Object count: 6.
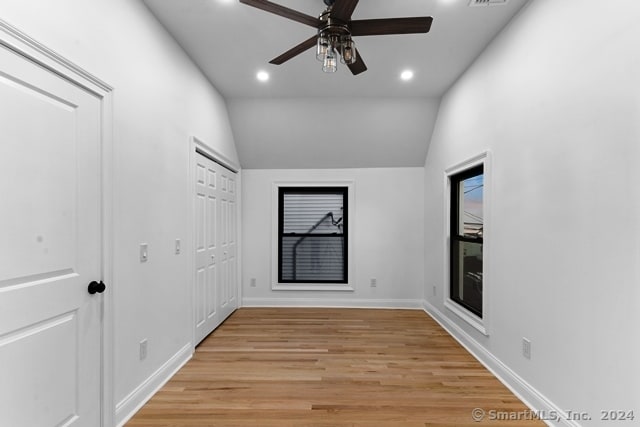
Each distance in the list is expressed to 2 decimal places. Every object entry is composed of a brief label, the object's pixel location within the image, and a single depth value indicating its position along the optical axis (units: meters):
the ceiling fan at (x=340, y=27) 1.86
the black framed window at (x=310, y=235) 5.23
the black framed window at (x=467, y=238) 3.39
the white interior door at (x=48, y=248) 1.42
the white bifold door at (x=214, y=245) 3.44
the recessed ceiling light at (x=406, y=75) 3.54
